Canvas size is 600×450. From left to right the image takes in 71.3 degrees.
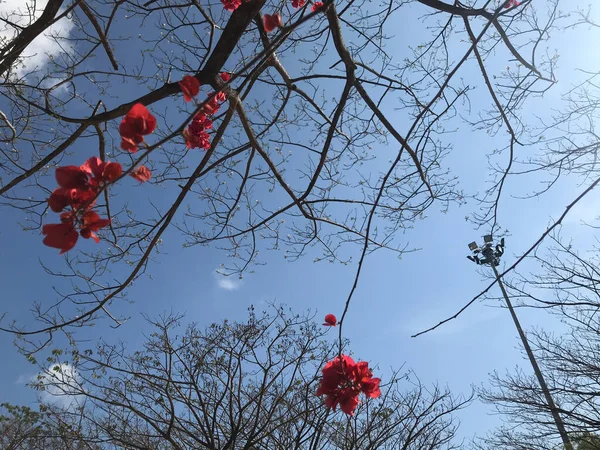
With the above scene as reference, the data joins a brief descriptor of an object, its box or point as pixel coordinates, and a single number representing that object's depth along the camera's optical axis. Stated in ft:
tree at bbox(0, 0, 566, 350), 4.58
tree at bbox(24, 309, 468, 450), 16.02
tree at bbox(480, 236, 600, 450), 17.76
